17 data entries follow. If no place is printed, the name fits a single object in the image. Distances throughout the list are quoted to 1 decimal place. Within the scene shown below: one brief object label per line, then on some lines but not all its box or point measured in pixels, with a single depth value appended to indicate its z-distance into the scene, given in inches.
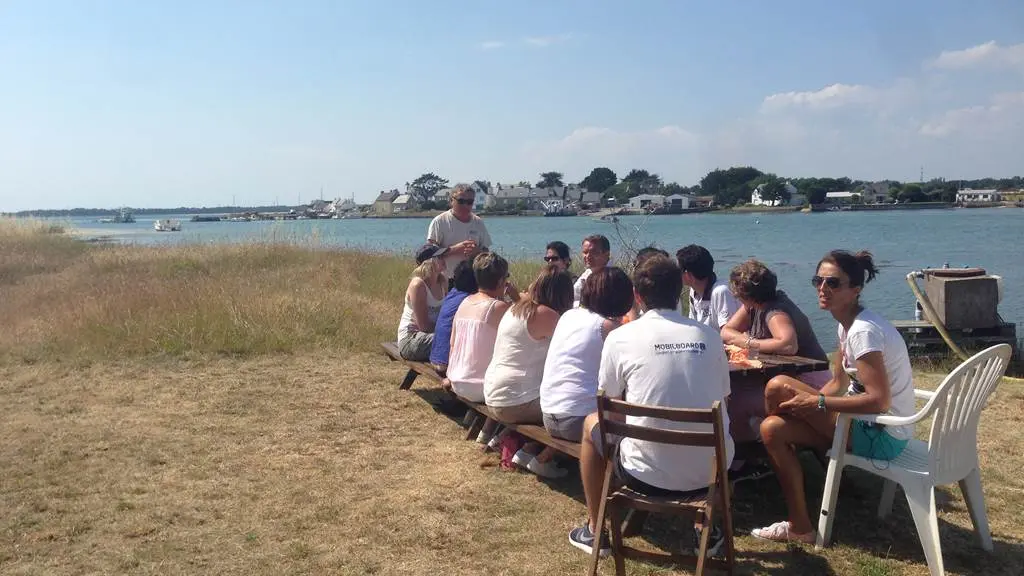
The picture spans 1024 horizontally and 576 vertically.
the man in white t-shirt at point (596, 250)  237.3
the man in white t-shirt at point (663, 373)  128.6
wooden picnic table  157.6
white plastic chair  130.0
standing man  279.7
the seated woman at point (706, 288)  205.9
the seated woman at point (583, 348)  154.1
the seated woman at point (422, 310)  250.1
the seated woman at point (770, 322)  173.6
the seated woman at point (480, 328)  199.5
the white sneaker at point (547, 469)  181.9
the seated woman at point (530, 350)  177.8
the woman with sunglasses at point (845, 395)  135.6
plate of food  161.5
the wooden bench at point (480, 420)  156.7
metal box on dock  351.3
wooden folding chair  120.4
